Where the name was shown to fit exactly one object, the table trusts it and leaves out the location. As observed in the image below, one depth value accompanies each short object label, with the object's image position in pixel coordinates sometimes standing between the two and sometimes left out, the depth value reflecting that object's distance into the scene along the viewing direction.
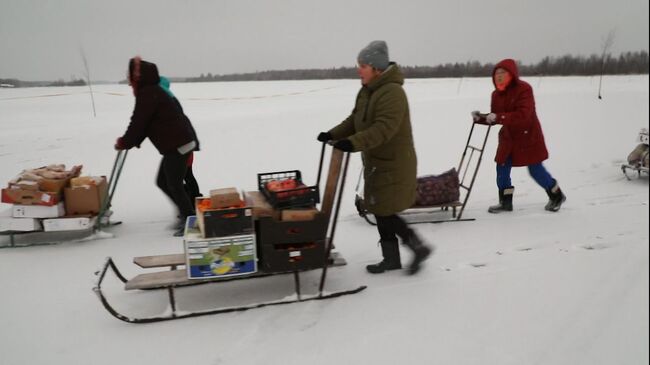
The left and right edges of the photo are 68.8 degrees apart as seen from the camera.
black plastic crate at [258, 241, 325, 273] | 3.52
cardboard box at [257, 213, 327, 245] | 3.50
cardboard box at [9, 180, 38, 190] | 4.92
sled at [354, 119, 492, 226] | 5.67
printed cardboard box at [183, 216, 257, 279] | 3.40
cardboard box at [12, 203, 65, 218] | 4.94
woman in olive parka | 3.60
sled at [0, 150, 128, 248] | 5.13
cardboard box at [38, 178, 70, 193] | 4.97
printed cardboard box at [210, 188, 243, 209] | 3.51
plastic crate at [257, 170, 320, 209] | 3.60
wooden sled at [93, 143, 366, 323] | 3.46
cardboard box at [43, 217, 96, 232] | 4.98
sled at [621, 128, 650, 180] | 6.91
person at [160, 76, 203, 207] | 5.90
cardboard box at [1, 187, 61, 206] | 4.91
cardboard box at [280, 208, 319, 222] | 3.53
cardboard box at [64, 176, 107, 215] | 5.16
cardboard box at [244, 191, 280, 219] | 3.52
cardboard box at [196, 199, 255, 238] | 3.39
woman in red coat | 5.42
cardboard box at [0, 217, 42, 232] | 4.96
